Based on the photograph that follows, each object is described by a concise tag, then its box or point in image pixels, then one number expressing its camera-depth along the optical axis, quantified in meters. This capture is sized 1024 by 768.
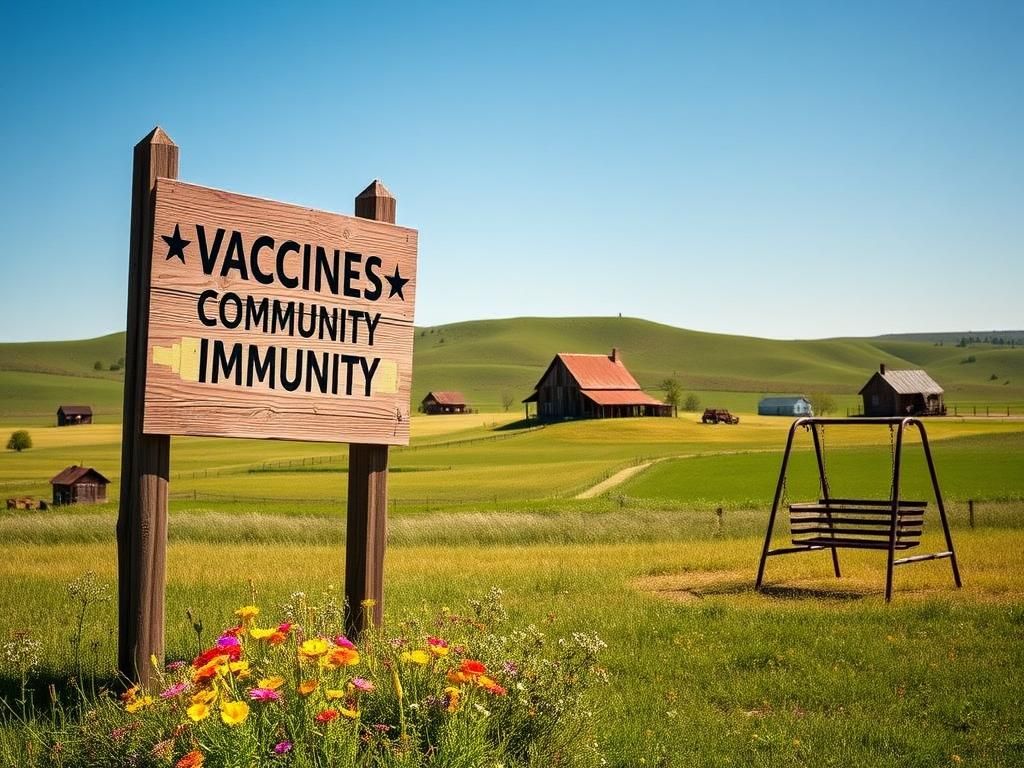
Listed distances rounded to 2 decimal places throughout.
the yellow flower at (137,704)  4.41
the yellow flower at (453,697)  4.60
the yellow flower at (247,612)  5.00
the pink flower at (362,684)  4.46
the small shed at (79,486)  46.54
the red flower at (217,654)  4.39
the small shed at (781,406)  130.25
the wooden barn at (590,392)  96.25
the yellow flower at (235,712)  3.92
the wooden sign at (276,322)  5.98
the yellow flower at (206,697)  4.18
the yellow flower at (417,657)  4.68
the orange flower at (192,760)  3.98
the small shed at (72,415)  118.79
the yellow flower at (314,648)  4.34
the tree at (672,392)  112.69
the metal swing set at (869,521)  13.53
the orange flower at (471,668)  4.64
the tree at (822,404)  117.12
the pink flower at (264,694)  4.17
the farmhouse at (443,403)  133.24
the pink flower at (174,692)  4.44
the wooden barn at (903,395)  102.38
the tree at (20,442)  82.56
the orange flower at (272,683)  4.39
